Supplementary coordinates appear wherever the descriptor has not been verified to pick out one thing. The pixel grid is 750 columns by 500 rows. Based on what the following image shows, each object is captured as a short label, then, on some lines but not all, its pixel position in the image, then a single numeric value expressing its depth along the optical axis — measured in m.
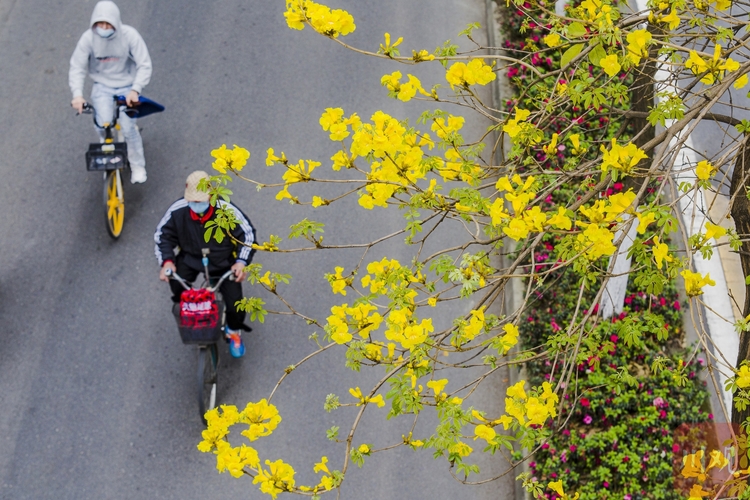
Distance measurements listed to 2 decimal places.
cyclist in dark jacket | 11.84
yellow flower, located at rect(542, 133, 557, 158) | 8.05
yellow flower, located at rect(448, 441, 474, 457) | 7.22
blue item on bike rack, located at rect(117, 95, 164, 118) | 14.79
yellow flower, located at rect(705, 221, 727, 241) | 6.55
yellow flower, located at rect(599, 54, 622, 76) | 7.39
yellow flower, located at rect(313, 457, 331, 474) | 7.38
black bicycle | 12.13
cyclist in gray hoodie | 14.24
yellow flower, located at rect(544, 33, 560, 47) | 8.76
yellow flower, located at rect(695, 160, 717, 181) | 7.02
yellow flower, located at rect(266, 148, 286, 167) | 7.62
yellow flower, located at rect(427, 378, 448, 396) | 7.45
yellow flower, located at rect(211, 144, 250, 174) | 7.63
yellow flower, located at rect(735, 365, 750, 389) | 6.69
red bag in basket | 12.10
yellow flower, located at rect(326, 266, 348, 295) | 8.20
